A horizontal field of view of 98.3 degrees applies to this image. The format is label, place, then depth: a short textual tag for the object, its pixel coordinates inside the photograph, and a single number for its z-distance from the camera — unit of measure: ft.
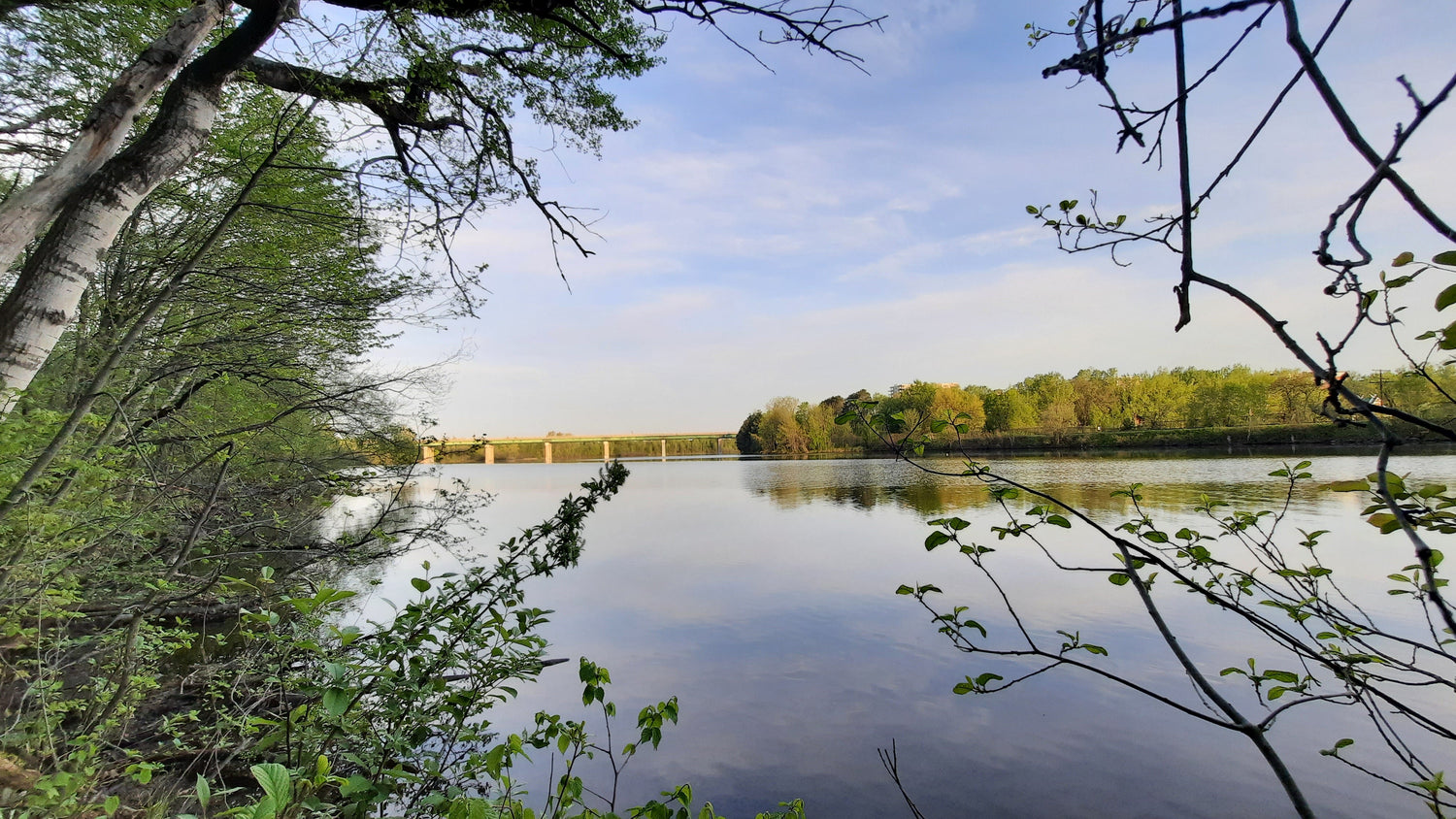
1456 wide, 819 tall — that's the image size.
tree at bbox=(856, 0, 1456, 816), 1.74
